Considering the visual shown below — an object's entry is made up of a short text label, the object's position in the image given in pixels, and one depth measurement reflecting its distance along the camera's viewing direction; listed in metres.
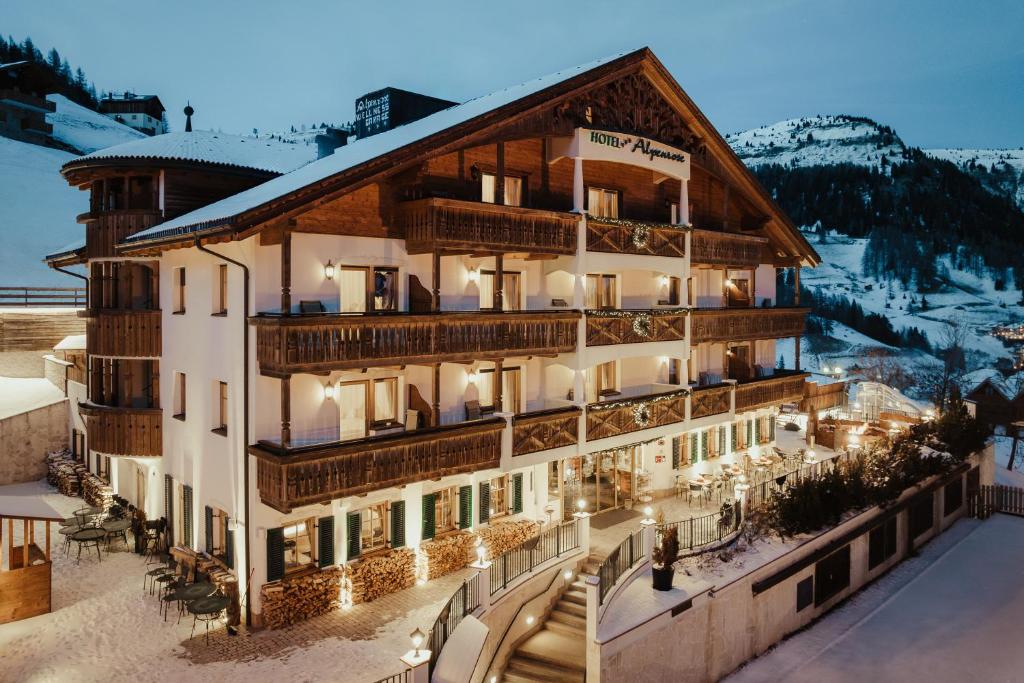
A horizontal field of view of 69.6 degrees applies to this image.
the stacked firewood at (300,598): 15.63
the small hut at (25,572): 15.83
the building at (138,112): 113.52
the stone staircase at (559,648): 15.80
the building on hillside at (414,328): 16.03
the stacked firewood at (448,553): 18.14
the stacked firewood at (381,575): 16.73
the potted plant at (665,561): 16.19
